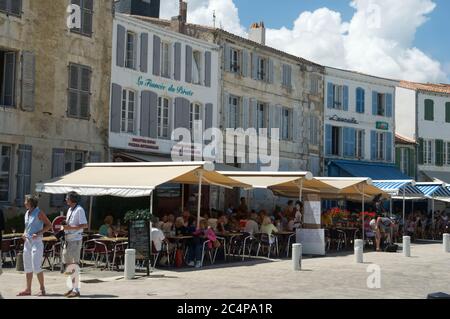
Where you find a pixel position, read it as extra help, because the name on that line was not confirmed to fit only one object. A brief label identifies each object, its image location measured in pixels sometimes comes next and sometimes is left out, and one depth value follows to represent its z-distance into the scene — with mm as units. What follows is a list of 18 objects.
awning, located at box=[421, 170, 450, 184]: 38362
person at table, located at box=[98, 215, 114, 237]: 15141
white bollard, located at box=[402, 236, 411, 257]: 19297
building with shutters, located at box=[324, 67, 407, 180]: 33531
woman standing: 9969
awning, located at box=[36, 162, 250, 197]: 14875
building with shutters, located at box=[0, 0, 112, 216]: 19094
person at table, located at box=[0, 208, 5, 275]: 11070
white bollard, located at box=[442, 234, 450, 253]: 21406
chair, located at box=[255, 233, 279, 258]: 17609
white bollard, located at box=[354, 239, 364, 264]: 16781
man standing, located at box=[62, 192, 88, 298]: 10758
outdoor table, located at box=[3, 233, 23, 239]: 14539
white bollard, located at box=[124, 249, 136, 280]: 12312
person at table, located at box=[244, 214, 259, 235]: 17750
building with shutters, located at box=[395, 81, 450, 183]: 38438
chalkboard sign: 13266
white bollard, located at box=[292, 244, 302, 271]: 14656
